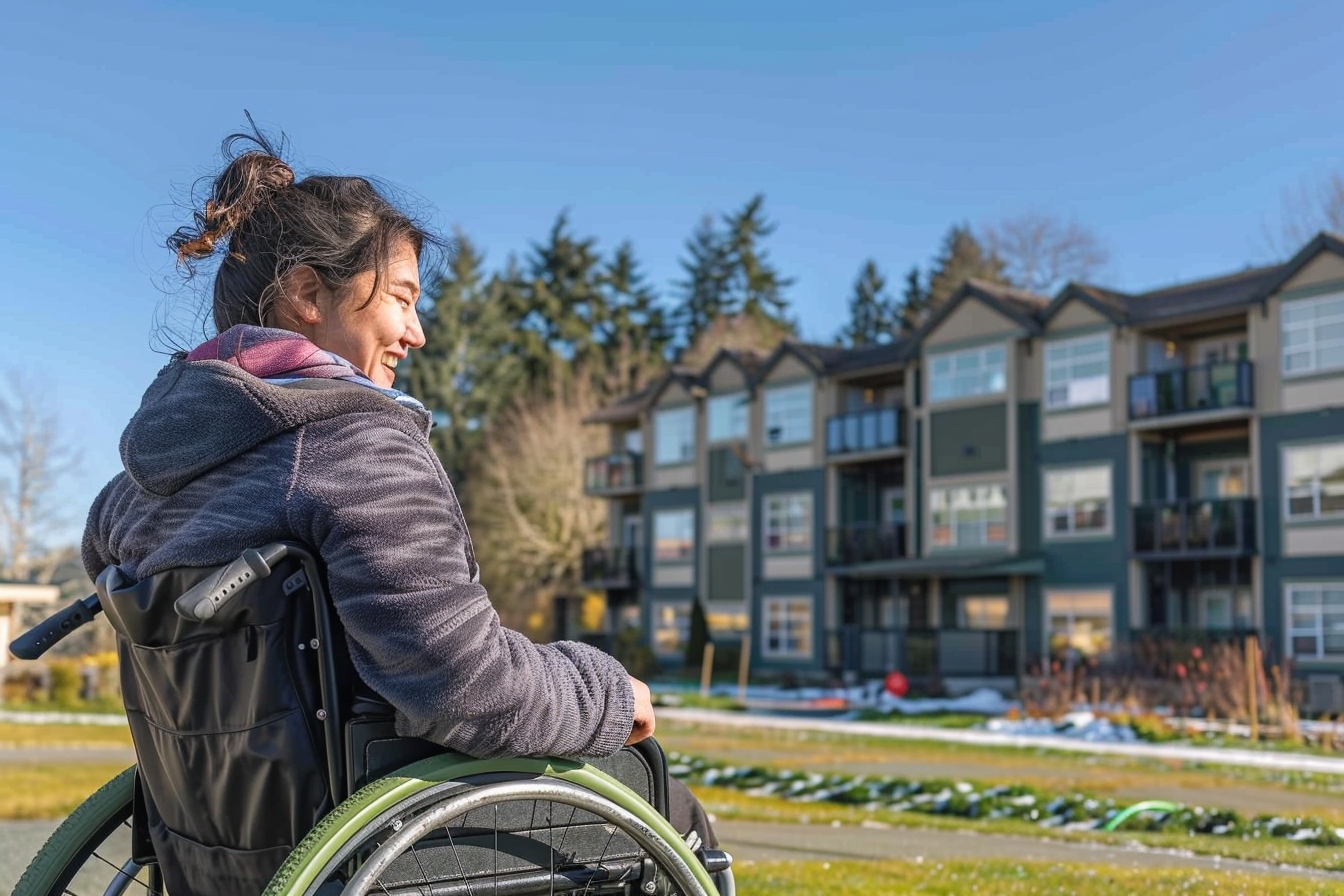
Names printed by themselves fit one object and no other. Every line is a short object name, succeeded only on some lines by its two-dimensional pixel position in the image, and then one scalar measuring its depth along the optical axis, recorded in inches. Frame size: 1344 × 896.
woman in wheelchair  95.3
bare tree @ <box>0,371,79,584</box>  1486.2
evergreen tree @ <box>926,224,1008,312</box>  2855.8
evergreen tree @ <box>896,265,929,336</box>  3129.9
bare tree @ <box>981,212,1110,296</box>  2532.0
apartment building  1256.8
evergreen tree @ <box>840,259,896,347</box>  3255.4
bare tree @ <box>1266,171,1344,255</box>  2041.1
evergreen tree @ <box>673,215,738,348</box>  3095.5
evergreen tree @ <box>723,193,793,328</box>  3144.7
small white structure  410.6
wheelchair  95.5
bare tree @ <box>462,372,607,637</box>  2219.5
